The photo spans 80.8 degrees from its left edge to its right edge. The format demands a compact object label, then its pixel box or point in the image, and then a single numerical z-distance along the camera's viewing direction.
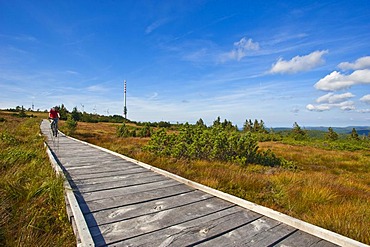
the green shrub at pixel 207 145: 8.16
